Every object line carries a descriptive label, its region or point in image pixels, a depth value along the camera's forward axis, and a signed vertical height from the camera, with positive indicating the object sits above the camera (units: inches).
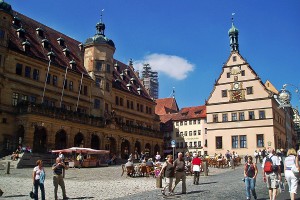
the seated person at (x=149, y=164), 1044.8 -13.0
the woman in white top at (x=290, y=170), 442.3 -10.0
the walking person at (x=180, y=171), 616.4 -19.0
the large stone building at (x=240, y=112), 2015.3 +285.9
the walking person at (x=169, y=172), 602.9 -20.4
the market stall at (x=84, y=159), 1338.6 -2.3
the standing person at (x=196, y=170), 777.6 -20.7
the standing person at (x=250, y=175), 529.3 -20.5
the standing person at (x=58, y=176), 565.9 -28.7
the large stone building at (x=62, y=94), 1491.1 +322.9
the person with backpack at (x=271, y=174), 487.9 -18.2
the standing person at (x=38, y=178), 534.5 -30.6
